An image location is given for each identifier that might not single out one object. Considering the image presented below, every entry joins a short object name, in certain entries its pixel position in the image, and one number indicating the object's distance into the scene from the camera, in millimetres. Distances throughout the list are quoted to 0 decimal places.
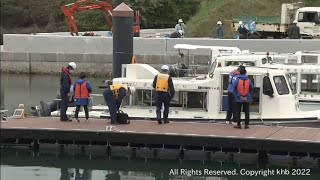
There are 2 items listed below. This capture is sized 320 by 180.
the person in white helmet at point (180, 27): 40541
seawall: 35750
